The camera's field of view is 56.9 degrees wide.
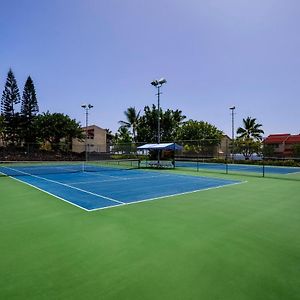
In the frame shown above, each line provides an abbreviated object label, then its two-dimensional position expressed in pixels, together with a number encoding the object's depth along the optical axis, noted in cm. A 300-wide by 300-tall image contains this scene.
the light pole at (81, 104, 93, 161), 3488
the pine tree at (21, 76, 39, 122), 4545
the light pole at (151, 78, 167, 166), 2592
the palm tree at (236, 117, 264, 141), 5128
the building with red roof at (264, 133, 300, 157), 5094
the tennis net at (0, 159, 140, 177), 1842
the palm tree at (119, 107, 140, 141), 4759
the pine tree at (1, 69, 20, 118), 4497
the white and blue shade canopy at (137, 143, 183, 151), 2461
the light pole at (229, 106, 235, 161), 3721
